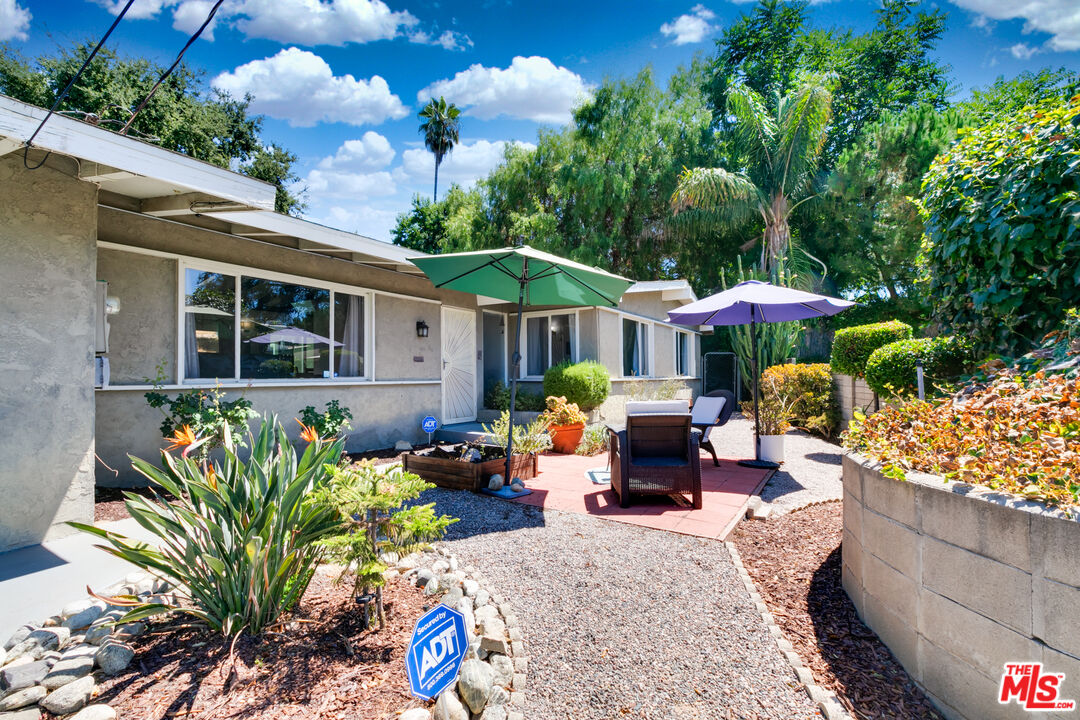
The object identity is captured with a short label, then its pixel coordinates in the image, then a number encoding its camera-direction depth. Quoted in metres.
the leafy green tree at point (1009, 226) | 3.31
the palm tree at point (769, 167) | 13.75
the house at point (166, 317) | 3.66
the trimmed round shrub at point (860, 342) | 7.63
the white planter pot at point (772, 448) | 6.53
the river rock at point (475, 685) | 2.00
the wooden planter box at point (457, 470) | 5.38
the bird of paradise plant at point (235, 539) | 2.20
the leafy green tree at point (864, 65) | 19.53
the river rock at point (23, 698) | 1.90
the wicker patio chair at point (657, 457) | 4.66
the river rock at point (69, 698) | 1.89
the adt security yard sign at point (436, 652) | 1.76
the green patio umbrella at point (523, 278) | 5.13
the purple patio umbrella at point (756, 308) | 6.08
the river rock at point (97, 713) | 1.83
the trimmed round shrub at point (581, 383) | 9.27
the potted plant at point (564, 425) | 7.86
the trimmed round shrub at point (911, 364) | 5.56
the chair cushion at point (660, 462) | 4.70
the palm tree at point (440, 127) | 30.45
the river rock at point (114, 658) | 2.10
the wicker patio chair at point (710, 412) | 6.86
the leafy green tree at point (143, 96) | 12.88
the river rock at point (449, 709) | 1.89
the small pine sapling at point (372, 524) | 2.27
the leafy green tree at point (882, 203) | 14.64
